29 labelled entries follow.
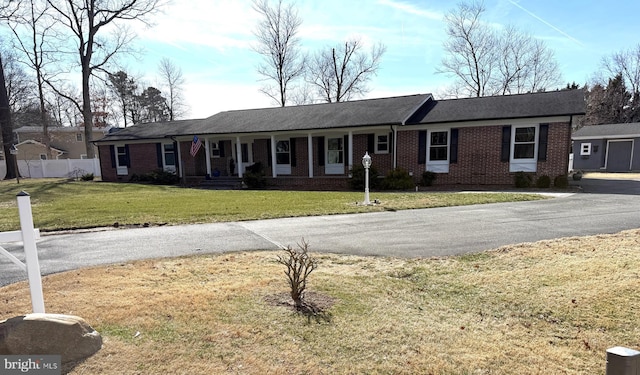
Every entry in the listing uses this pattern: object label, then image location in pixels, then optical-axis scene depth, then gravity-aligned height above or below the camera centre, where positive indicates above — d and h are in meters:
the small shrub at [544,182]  15.02 -1.46
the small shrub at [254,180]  18.75 -1.44
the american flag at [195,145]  19.99 +0.44
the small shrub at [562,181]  14.88 -1.42
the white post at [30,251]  2.94 -0.79
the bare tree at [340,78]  40.25 +8.25
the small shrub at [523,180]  15.30 -1.38
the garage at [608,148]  25.19 -0.17
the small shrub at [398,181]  16.23 -1.41
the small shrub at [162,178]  21.92 -1.47
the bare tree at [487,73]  36.38 +7.57
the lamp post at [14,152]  23.35 +0.28
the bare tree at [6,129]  25.61 +1.98
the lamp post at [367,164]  11.49 -0.44
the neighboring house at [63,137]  44.77 +2.30
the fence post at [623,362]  1.85 -1.12
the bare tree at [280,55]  37.69 +10.15
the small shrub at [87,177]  24.70 -1.51
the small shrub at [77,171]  30.09 -1.42
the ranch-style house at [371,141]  15.48 +0.49
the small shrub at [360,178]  16.64 -1.28
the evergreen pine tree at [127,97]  47.22 +7.75
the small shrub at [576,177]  18.41 -1.56
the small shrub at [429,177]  16.73 -1.30
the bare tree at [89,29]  27.67 +9.81
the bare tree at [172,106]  50.12 +6.63
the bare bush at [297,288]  3.70 -1.41
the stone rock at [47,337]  2.64 -1.36
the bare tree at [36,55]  29.05 +9.02
